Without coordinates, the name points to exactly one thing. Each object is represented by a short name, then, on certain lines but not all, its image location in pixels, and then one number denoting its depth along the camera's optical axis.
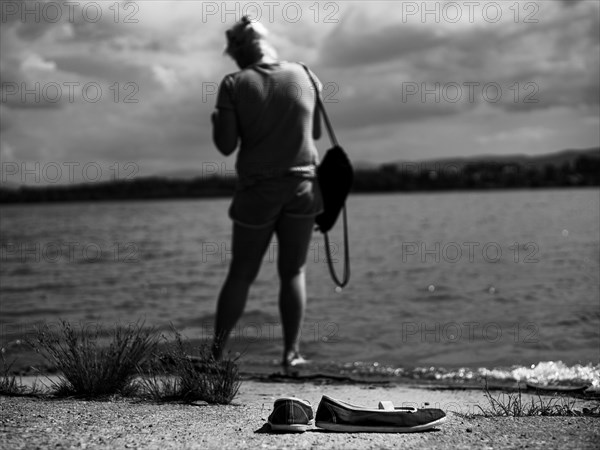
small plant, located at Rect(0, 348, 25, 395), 4.23
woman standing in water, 5.12
